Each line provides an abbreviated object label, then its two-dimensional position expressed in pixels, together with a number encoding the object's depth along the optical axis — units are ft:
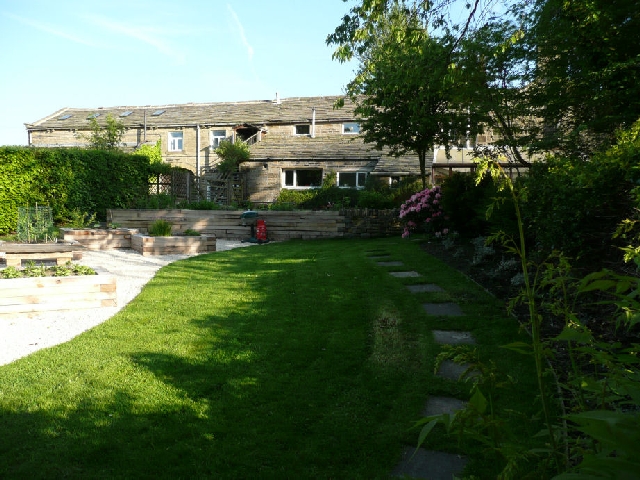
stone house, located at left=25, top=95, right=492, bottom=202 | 96.78
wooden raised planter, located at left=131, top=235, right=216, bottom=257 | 42.73
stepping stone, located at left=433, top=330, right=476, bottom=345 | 16.94
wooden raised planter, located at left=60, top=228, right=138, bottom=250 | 46.50
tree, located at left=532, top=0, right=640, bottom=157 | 22.63
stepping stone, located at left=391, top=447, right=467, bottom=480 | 9.58
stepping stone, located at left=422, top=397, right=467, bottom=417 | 12.17
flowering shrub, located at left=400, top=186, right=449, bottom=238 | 40.47
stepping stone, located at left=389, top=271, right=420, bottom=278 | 28.58
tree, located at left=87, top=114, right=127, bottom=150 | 106.22
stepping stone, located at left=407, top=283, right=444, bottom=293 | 24.60
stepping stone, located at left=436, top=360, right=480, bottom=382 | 14.34
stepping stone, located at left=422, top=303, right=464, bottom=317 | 20.39
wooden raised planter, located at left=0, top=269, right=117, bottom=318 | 22.24
